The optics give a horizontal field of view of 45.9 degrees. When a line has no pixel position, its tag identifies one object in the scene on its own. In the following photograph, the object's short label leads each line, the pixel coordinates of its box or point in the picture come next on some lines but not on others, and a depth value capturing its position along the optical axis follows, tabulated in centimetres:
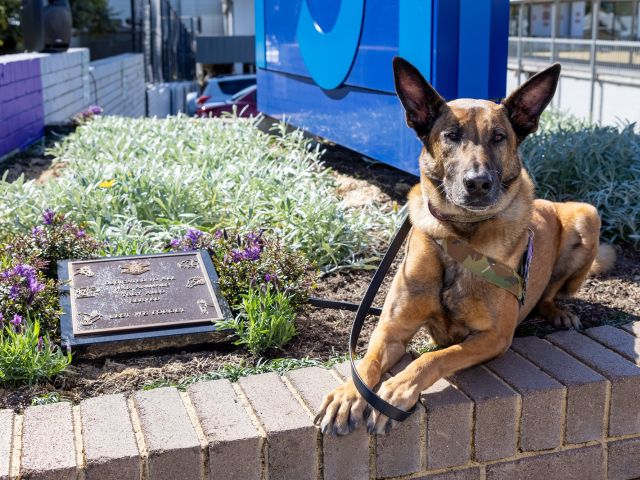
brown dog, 277
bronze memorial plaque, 320
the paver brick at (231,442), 239
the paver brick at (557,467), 275
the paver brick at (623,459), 291
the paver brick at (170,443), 235
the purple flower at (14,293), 313
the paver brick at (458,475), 267
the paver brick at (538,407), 272
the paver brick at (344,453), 250
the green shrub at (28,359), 279
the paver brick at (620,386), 283
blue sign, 471
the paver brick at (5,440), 224
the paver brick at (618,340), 305
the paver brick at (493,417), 266
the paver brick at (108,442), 231
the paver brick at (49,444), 226
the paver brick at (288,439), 245
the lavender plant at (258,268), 344
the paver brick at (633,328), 327
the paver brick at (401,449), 257
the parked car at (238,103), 1628
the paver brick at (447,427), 261
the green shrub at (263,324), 311
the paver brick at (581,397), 279
